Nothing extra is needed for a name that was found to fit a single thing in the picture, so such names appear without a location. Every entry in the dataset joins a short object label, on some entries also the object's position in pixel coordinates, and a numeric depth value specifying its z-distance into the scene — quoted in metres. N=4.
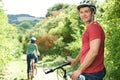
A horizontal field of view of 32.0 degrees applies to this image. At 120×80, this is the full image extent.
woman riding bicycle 8.65
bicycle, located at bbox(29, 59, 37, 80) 9.16
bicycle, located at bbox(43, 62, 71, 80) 2.64
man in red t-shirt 2.59
